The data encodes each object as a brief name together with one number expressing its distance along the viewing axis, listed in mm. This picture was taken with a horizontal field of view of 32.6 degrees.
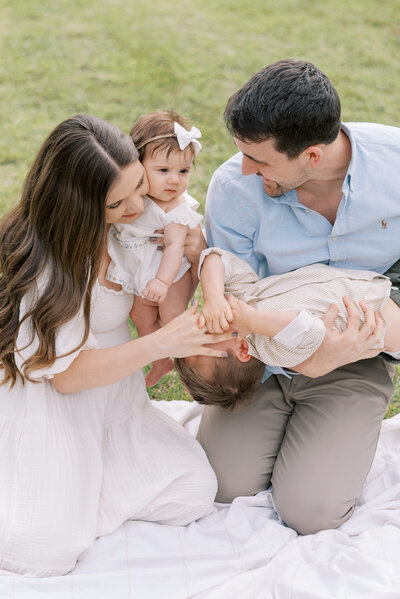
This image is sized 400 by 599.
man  2689
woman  2457
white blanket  2457
